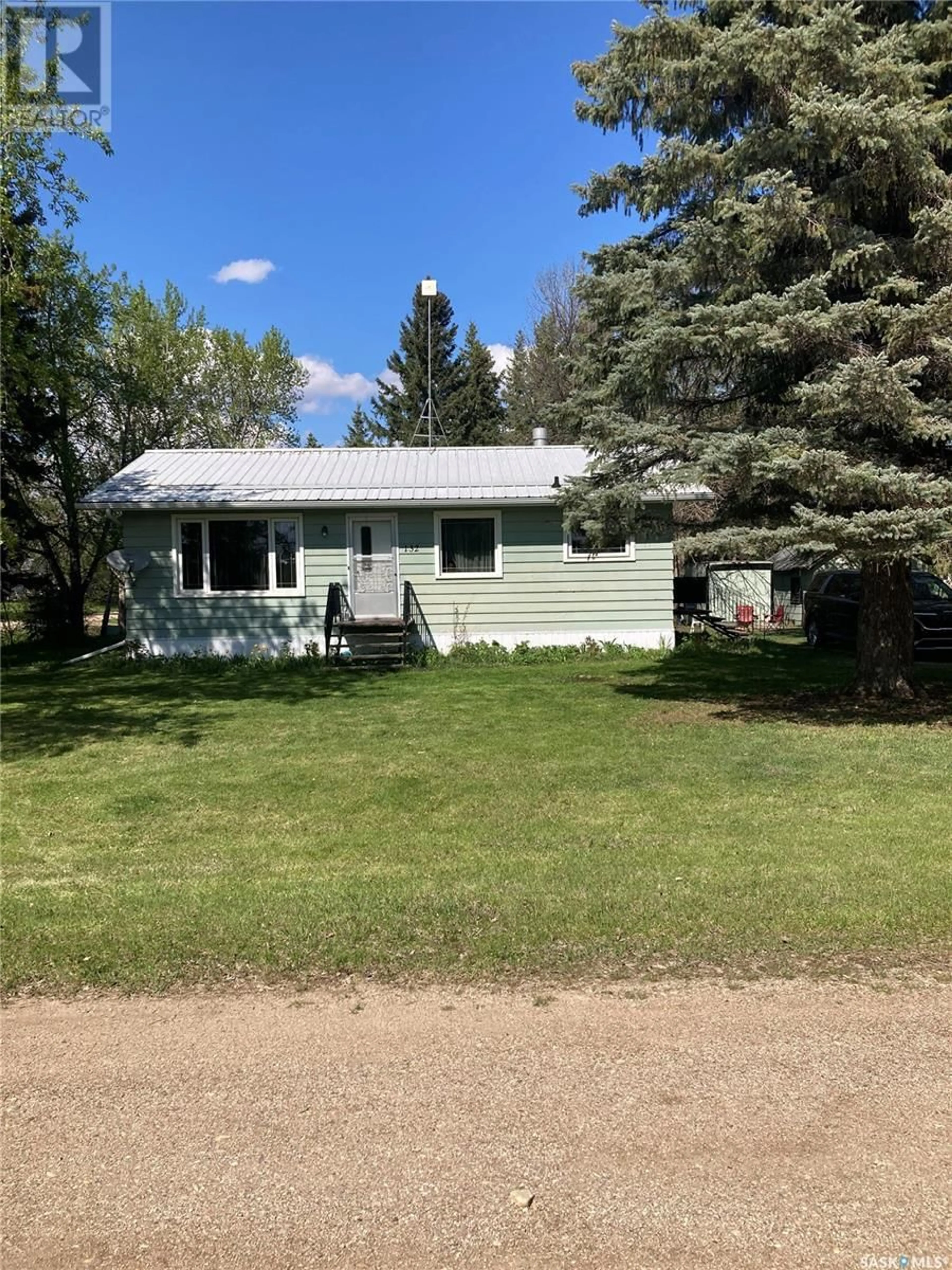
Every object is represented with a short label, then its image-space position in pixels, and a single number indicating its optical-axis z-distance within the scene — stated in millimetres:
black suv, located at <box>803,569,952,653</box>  14906
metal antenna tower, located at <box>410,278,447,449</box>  23094
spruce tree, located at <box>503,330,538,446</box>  43500
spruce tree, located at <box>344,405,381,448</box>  48719
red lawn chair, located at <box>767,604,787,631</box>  22672
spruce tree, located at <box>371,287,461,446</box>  44188
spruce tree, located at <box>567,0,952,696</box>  7266
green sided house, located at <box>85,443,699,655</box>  15109
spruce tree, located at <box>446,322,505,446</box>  42344
